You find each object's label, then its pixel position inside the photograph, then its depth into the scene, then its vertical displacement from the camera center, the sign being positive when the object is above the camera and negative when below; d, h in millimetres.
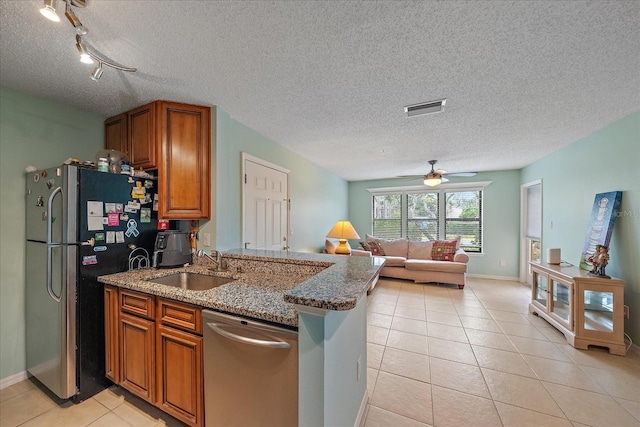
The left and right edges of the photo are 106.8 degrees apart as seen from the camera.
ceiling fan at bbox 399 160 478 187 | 3986 +567
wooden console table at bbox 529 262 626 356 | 2229 -986
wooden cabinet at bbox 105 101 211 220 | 2066 +532
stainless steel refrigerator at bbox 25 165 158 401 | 1653 -418
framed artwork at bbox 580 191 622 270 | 2463 -113
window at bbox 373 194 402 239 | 6102 -149
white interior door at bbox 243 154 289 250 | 2666 +55
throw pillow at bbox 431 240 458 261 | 4797 -804
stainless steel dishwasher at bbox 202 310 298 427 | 1095 -816
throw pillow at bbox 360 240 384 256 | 5363 -845
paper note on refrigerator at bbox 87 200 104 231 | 1725 -50
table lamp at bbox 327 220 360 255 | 3841 -391
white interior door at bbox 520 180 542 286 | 4352 -296
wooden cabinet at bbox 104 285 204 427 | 1390 -924
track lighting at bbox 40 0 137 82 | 963 +864
